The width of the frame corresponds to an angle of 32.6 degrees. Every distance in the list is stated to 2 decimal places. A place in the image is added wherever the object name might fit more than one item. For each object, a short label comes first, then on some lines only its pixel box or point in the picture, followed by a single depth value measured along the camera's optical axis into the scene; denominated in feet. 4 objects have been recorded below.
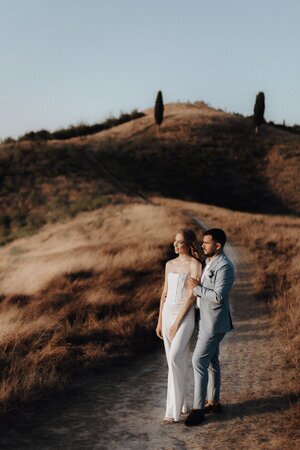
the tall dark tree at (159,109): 228.28
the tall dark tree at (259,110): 216.33
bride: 19.79
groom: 19.31
